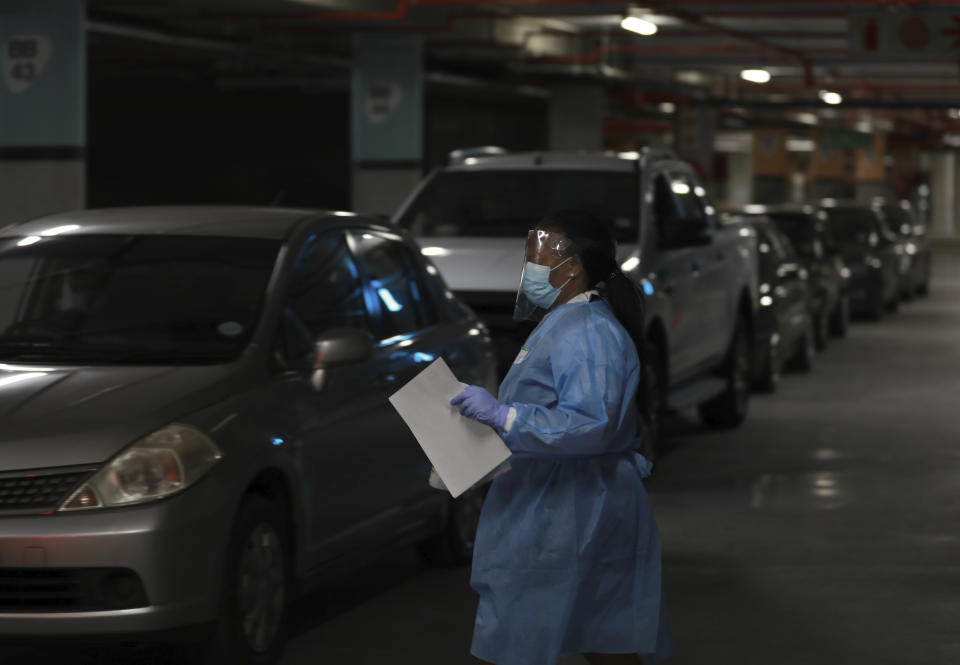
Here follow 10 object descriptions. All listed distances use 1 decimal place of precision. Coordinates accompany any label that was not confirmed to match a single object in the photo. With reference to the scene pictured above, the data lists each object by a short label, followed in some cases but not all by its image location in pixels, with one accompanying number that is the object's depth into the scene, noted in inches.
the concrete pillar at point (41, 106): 722.2
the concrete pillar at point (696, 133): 1766.7
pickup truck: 473.1
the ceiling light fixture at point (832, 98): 1679.7
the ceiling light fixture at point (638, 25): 1013.2
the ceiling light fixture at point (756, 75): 1412.4
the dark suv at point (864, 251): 1096.8
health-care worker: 186.2
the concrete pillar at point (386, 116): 1090.7
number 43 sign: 722.2
